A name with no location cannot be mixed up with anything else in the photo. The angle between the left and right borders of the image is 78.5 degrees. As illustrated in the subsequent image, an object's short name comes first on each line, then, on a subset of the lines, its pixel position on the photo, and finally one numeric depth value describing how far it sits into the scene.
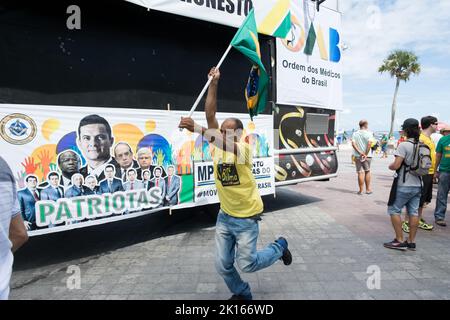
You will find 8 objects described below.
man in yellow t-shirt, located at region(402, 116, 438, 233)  4.32
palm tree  36.41
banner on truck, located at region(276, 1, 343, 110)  5.34
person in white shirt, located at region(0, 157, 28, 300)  1.40
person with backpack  3.82
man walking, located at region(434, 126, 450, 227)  5.14
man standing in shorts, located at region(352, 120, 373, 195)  7.57
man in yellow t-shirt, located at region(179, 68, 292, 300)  2.46
